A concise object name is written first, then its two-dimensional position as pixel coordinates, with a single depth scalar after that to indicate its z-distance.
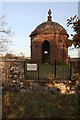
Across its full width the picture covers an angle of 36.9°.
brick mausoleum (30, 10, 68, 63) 9.49
